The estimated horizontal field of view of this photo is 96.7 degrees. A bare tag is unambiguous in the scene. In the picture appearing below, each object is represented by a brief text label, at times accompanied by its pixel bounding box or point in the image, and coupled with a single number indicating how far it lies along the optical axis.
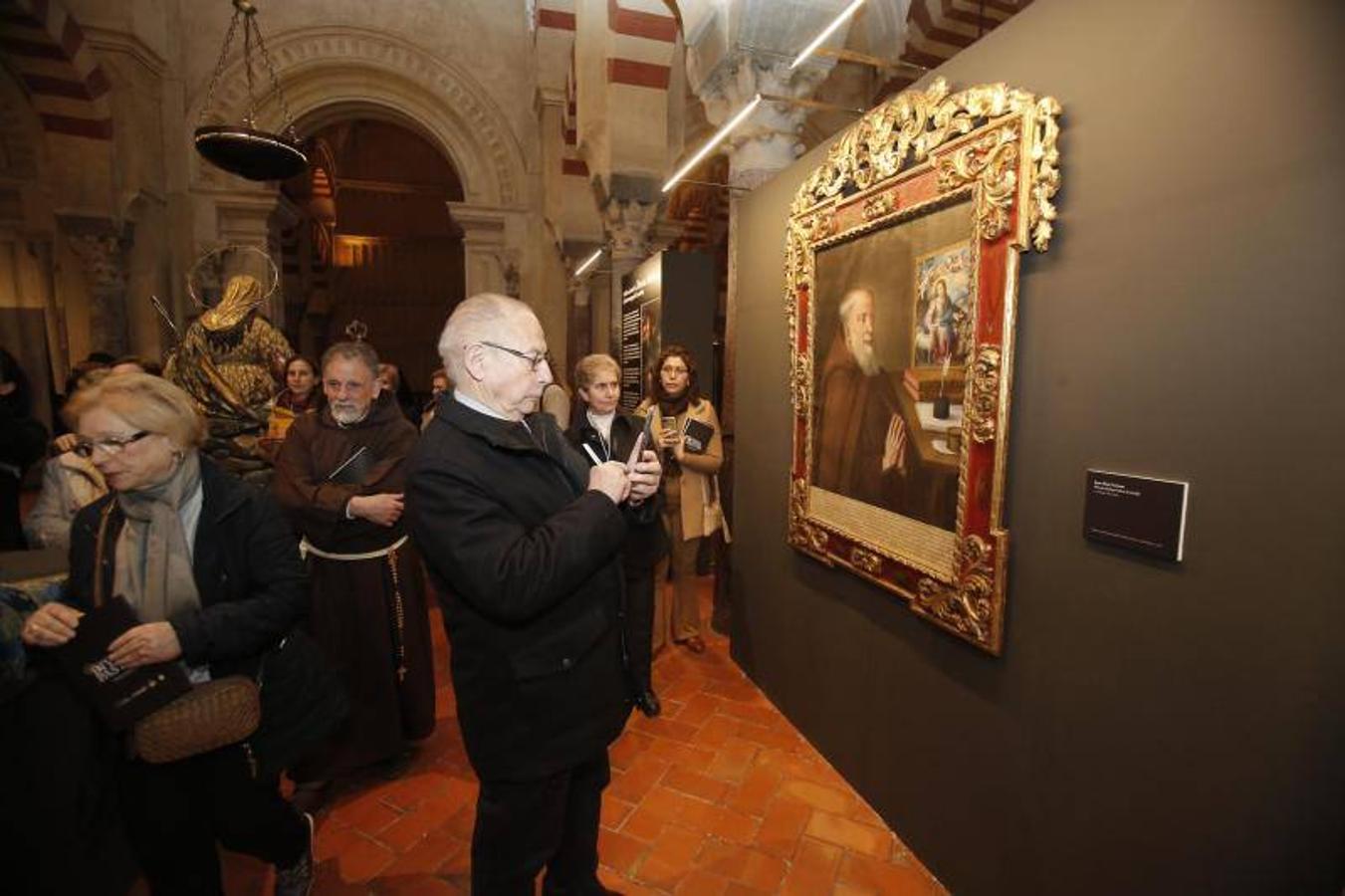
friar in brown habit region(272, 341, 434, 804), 2.52
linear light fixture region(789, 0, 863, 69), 2.22
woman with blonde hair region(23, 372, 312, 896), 1.53
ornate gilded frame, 1.66
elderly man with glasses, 1.37
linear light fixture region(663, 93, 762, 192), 2.81
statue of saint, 3.49
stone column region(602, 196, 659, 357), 5.77
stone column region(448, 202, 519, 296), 8.76
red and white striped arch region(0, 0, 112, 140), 6.02
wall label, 1.37
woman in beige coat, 3.73
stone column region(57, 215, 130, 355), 6.71
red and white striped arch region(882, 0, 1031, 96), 6.07
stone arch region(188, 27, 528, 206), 7.88
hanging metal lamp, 4.14
